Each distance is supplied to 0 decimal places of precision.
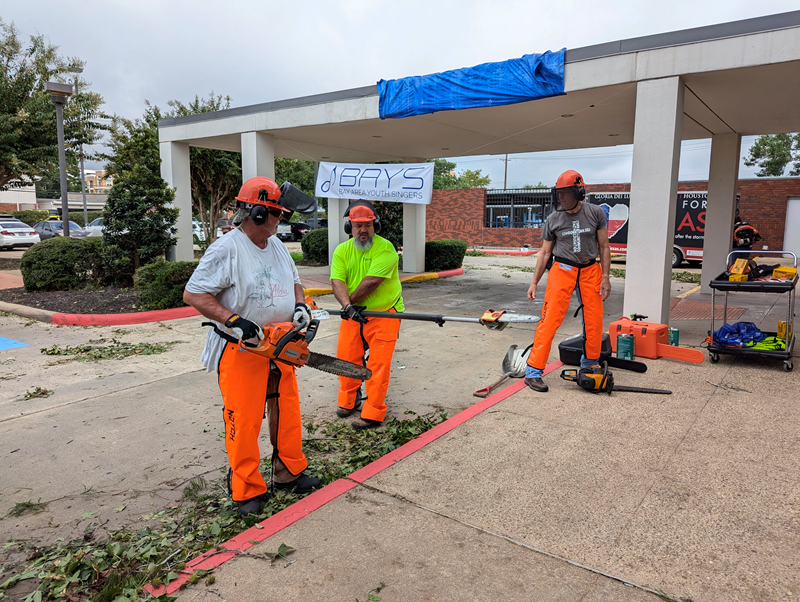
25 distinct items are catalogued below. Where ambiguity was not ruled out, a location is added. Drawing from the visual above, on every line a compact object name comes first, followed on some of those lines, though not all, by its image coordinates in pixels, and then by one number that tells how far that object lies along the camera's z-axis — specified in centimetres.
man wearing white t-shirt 293
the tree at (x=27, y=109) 1560
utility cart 550
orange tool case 613
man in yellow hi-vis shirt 437
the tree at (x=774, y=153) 3794
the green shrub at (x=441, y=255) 1653
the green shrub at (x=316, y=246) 1839
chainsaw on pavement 500
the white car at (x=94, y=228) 2565
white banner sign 1118
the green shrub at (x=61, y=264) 1083
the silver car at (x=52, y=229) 2673
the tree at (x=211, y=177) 1500
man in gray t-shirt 510
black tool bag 582
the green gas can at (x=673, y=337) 649
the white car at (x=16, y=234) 2514
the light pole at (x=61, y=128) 1175
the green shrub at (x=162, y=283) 934
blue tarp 746
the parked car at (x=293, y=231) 3572
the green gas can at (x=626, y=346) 605
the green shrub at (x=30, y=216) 4147
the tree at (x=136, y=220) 1066
